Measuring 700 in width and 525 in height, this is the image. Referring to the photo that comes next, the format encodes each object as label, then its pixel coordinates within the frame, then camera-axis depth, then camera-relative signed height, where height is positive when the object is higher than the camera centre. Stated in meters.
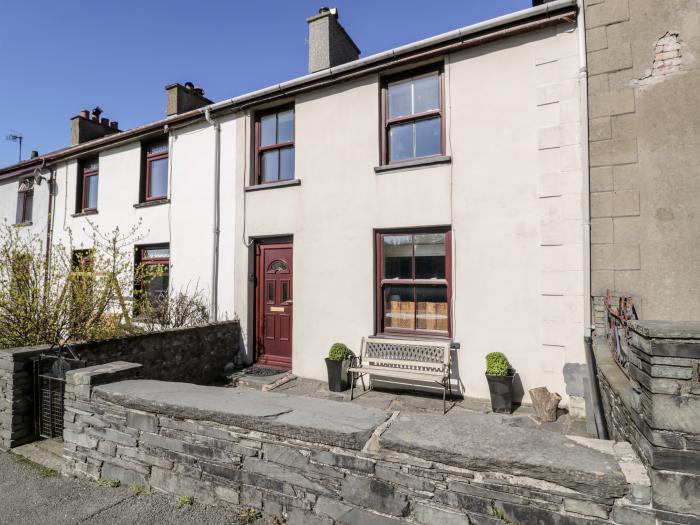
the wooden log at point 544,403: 4.93 -1.70
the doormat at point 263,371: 6.98 -1.83
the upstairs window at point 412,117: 6.31 +2.66
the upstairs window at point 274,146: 7.66 +2.62
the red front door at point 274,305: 7.41 -0.61
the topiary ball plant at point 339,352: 6.26 -1.31
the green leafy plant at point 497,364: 5.23 -1.26
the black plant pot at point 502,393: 5.20 -1.64
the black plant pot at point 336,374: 6.22 -1.66
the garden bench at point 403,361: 5.50 -1.35
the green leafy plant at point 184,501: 2.95 -1.78
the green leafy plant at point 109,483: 3.37 -1.88
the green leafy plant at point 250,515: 2.67 -1.72
